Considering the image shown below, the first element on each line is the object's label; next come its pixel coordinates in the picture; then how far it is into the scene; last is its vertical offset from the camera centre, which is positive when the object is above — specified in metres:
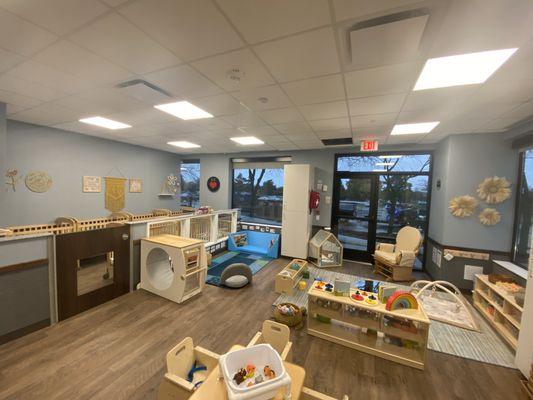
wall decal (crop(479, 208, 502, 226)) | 3.56 -0.32
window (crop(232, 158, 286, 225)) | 6.41 -0.01
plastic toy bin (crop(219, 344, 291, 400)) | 1.06 -0.98
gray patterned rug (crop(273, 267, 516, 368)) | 2.31 -1.68
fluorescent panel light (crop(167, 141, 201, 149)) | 5.44 +1.09
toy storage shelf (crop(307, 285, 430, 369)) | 2.20 -1.47
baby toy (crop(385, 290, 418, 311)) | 2.28 -1.12
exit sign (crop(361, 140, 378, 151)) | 4.48 +0.99
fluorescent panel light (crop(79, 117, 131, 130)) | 3.72 +1.09
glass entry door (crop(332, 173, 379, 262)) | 5.21 -0.51
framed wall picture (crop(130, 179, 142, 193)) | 5.89 -0.01
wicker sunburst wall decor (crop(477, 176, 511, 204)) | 3.49 +0.12
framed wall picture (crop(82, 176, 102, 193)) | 4.91 -0.01
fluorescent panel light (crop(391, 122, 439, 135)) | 3.42 +1.10
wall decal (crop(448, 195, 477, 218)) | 3.70 -0.16
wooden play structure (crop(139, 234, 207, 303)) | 3.11 -1.23
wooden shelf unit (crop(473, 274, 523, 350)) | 2.51 -1.39
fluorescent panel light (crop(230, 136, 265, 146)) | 4.71 +1.10
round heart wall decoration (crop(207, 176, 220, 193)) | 6.97 +0.12
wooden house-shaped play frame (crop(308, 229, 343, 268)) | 4.91 -1.34
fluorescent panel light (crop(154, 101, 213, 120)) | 2.95 +1.10
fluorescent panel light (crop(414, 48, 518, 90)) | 1.72 +1.10
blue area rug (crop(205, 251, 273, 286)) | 4.10 -1.65
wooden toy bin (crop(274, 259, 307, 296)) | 3.51 -1.47
